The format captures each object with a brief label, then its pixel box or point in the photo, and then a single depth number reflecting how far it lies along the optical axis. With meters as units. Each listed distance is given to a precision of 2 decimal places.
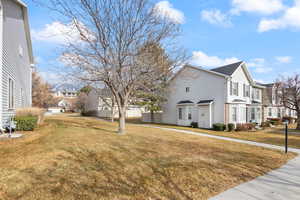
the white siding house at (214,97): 19.06
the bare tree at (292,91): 19.96
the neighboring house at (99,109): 33.34
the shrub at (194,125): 20.51
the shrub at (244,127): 18.45
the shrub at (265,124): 22.32
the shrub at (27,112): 10.02
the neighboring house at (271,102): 28.38
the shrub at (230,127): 18.19
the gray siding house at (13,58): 8.66
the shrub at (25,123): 8.80
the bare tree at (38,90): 32.81
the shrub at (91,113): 35.69
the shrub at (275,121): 25.05
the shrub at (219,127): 18.00
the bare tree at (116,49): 9.35
